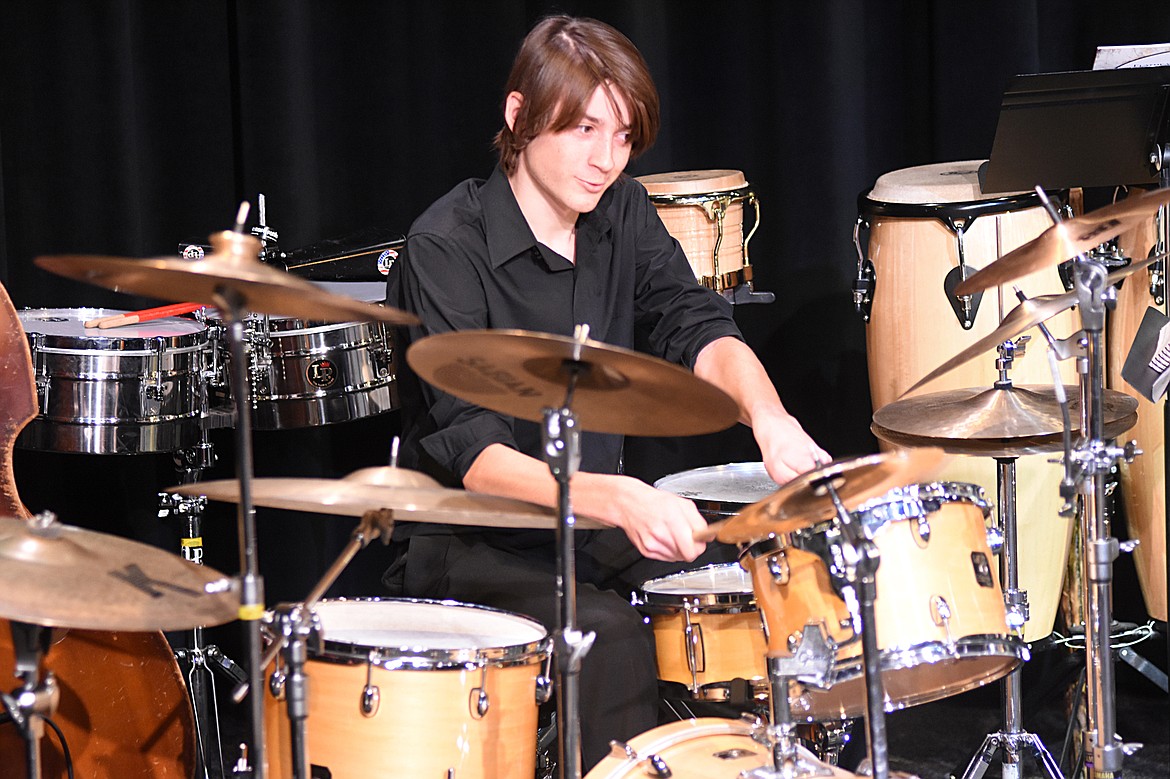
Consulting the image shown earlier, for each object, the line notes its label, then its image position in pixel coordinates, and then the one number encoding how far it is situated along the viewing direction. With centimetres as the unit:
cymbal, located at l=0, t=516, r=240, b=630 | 330
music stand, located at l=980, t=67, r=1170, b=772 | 524
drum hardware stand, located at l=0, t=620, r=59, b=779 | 343
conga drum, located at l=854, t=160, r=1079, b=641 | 583
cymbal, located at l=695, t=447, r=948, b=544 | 345
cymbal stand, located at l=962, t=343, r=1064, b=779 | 528
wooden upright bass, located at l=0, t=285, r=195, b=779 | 479
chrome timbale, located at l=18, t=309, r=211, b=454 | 559
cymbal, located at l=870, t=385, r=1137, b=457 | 481
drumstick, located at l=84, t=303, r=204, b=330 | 577
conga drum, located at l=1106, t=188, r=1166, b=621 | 601
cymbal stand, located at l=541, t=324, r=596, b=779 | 357
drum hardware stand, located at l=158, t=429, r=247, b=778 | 596
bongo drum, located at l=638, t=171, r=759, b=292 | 635
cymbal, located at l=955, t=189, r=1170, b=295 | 419
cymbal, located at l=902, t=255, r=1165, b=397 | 420
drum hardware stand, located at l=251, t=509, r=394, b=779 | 358
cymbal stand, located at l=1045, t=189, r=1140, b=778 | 427
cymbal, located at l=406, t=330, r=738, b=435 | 344
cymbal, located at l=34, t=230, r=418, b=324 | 321
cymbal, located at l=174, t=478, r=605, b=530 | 344
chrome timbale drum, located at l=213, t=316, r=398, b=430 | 597
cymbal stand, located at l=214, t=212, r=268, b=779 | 339
